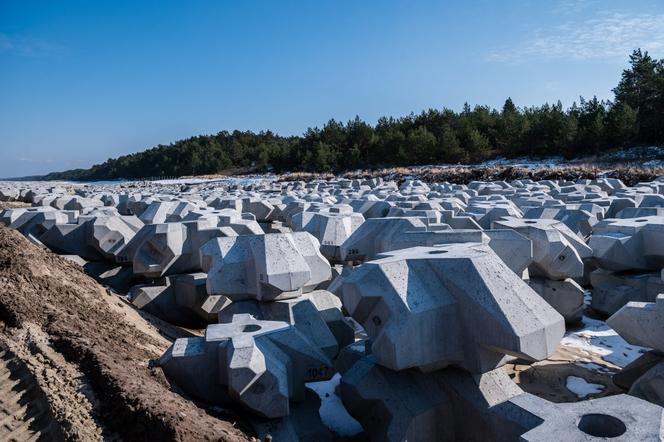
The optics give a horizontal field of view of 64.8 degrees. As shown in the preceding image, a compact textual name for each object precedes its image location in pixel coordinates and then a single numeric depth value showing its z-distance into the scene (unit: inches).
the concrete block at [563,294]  267.9
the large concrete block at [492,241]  217.0
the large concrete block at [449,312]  141.9
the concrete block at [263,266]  210.1
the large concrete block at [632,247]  264.2
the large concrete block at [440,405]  138.4
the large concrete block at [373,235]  269.1
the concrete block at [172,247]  285.6
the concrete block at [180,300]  280.1
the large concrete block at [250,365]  144.5
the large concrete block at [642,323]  166.7
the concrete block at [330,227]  315.6
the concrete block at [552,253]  259.6
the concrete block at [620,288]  256.8
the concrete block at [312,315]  206.1
